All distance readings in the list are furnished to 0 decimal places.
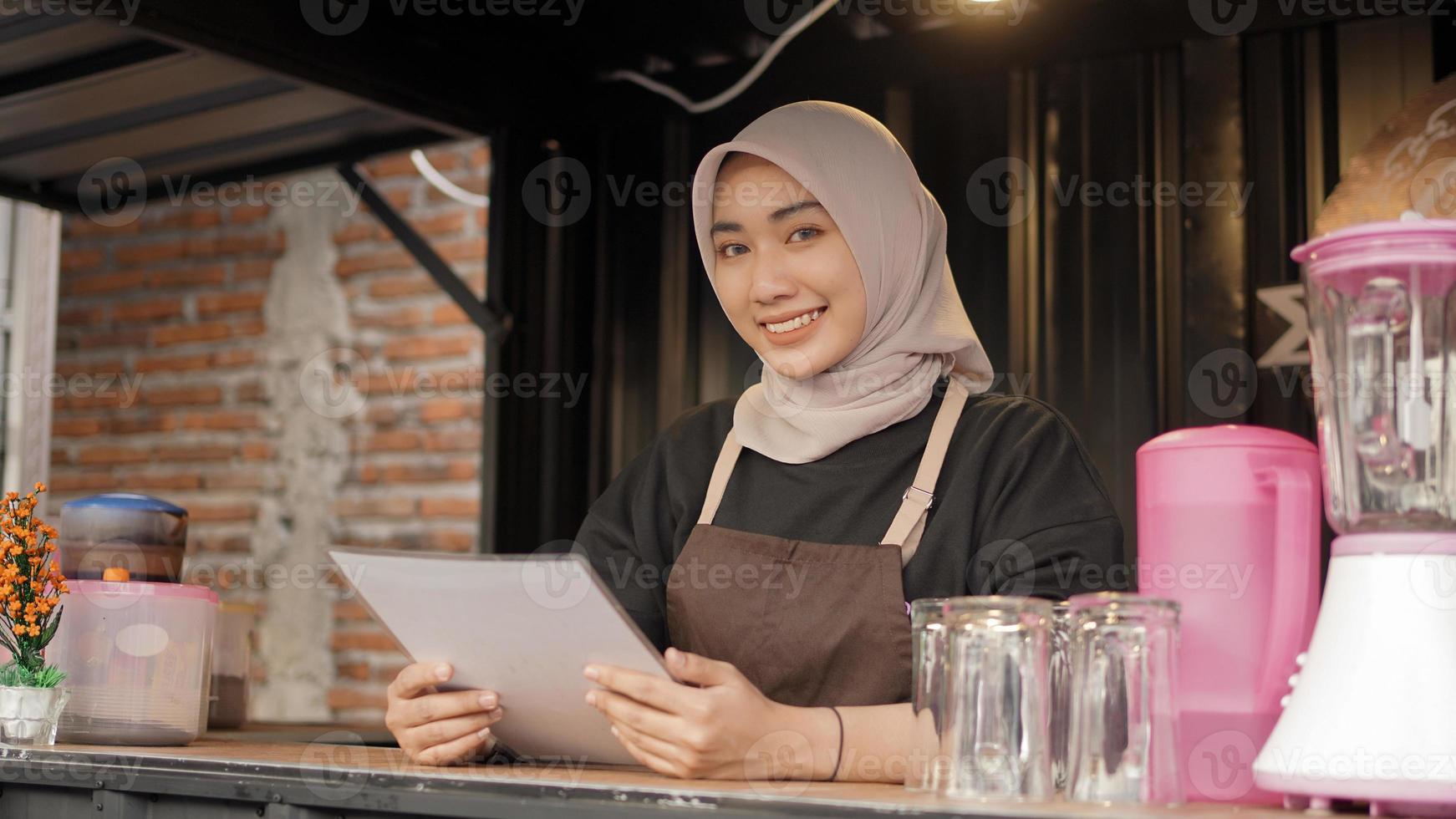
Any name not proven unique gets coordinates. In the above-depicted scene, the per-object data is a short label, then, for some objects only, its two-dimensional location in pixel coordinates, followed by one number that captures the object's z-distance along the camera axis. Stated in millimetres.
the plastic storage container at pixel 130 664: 3396
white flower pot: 3294
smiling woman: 3276
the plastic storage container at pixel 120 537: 3534
